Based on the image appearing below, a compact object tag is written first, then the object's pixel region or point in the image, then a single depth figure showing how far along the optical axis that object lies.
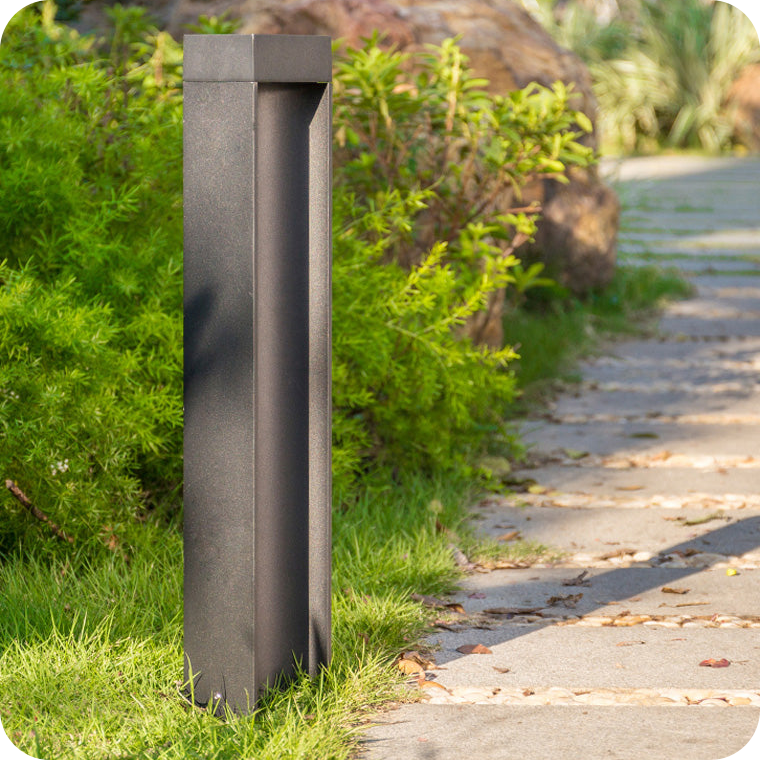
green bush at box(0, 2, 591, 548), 6.18
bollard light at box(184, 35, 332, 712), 4.45
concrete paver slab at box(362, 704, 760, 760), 4.59
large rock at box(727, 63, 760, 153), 31.92
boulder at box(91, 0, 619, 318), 10.25
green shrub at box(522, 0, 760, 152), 32.00
